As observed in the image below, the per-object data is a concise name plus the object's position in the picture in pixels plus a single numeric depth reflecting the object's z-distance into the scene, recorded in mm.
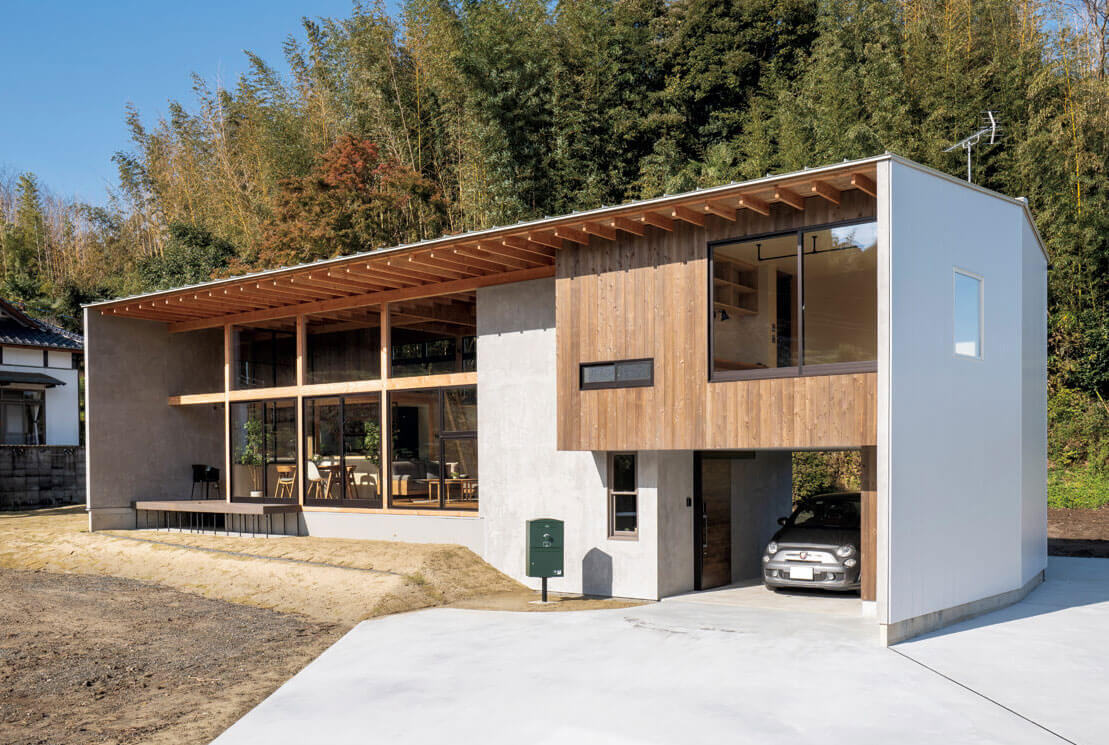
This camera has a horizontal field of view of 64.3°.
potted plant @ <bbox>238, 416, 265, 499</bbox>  16203
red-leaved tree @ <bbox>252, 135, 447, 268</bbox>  23828
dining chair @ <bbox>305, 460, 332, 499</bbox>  15094
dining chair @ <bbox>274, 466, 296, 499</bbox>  15631
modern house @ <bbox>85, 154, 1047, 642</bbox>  8945
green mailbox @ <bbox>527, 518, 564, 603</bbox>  11109
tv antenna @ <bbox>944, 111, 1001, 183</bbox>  17862
